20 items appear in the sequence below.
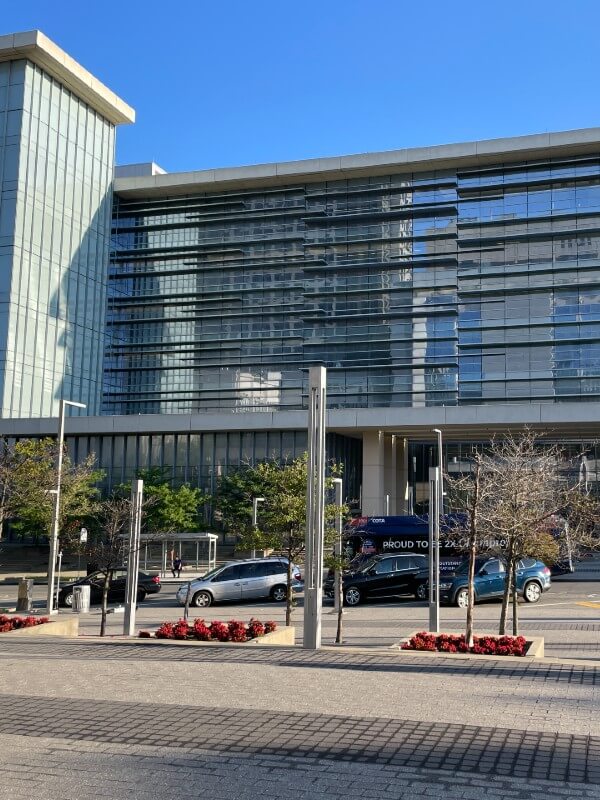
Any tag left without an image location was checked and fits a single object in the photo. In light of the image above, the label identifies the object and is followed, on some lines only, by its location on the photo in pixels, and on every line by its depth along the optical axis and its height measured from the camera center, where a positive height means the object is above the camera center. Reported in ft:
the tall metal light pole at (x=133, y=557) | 61.36 -2.18
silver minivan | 90.43 -5.67
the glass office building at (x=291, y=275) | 227.20 +73.64
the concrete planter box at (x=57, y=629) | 56.39 -6.84
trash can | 89.20 -7.57
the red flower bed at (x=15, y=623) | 56.44 -6.45
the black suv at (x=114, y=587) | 95.71 -6.90
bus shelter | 133.39 -4.90
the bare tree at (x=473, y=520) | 48.04 +0.77
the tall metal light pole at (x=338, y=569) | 56.95 -2.68
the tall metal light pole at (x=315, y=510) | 45.83 +1.06
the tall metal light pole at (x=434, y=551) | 60.29 -1.39
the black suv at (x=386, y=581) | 89.51 -5.17
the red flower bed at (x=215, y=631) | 48.88 -5.86
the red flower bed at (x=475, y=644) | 43.80 -5.72
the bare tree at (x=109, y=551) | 64.98 -1.90
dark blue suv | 84.74 -4.73
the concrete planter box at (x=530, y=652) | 42.54 -5.96
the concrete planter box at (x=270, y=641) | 47.09 -6.25
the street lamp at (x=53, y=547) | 83.10 -2.11
